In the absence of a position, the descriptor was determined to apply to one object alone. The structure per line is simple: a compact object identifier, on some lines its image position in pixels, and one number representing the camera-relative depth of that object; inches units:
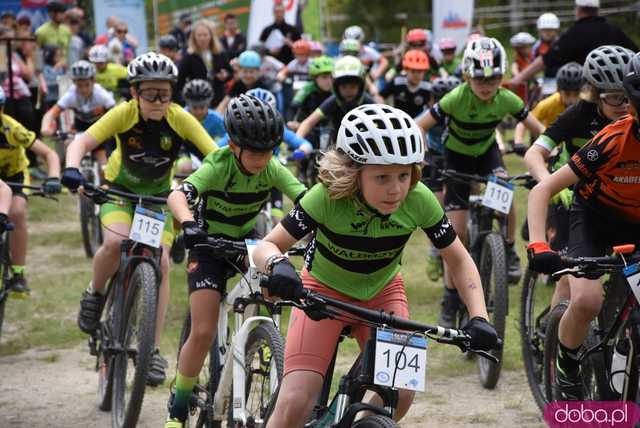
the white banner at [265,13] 852.0
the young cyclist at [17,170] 353.1
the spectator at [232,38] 774.5
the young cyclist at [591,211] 210.2
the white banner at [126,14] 892.0
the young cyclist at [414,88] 526.3
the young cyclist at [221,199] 233.3
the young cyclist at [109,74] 658.8
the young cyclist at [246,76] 546.9
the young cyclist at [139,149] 287.6
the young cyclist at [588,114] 249.4
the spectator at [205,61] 617.9
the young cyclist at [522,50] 781.9
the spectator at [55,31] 789.2
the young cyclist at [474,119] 329.7
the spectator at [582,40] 470.3
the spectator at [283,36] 791.7
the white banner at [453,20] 861.0
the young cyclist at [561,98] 379.2
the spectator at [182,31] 859.4
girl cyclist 179.2
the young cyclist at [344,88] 434.9
